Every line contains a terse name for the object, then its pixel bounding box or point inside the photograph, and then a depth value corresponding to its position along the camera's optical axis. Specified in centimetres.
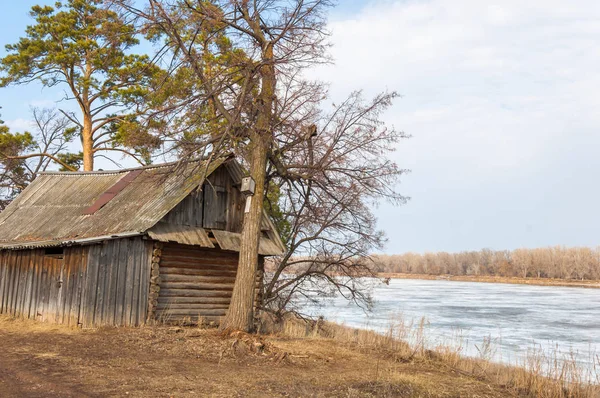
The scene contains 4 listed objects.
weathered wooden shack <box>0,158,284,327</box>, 1437
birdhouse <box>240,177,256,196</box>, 1283
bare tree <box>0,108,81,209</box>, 2628
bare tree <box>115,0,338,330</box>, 1255
